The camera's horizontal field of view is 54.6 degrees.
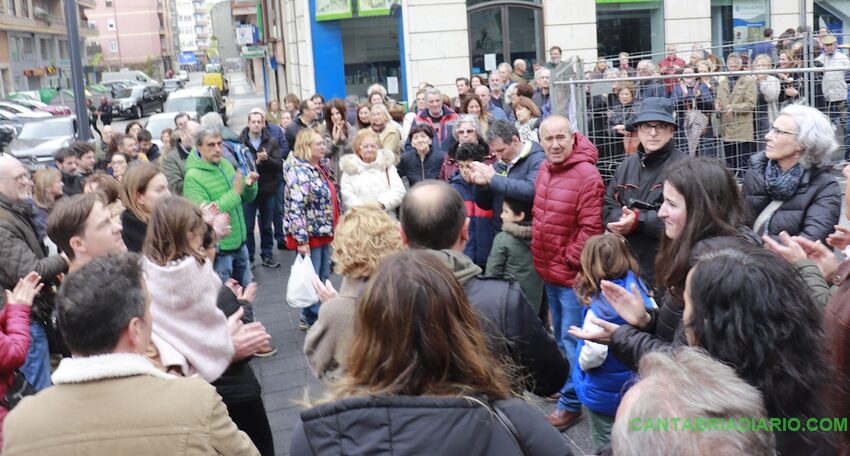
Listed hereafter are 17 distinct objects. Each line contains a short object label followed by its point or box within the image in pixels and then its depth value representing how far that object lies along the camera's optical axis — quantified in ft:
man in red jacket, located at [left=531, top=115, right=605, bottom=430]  17.38
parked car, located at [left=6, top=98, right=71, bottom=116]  111.86
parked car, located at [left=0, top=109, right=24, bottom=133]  100.67
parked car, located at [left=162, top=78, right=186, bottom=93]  184.89
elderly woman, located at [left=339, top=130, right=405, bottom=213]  24.36
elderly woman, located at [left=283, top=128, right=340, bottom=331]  23.61
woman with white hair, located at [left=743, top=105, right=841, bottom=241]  14.85
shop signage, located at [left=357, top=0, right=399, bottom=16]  67.31
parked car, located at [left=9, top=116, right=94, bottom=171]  67.72
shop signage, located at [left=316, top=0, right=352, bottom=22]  68.23
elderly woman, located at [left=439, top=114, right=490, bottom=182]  23.29
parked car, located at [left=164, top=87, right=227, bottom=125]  91.66
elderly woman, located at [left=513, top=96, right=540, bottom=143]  29.71
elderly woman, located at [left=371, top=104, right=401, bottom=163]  30.68
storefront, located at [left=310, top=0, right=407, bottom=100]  68.33
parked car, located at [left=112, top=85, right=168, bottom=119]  139.33
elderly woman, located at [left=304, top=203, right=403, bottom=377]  10.89
